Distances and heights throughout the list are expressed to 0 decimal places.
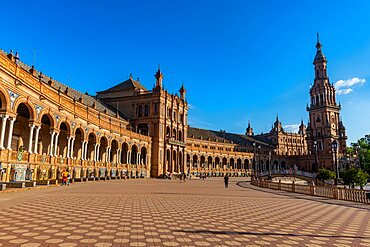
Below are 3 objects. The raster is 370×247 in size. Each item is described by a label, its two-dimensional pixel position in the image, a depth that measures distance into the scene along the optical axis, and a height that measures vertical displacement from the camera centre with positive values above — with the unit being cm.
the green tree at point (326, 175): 5112 -276
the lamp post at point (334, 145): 2519 +157
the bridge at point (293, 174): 6350 -335
